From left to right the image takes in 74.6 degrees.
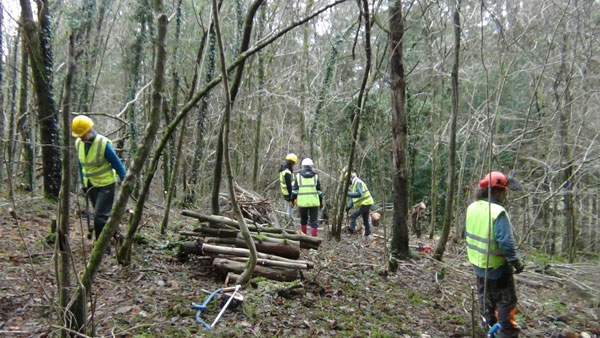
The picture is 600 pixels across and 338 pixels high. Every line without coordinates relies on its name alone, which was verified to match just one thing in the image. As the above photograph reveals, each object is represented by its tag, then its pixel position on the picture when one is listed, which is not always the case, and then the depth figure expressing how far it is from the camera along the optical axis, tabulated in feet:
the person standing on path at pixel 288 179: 34.50
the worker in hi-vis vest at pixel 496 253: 13.93
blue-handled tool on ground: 13.76
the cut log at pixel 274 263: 18.51
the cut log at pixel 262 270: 17.92
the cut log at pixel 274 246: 19.44
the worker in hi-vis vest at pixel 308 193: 30.76
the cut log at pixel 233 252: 18.66
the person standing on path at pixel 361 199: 36.69
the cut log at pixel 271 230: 20.26
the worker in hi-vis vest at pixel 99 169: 17.72
